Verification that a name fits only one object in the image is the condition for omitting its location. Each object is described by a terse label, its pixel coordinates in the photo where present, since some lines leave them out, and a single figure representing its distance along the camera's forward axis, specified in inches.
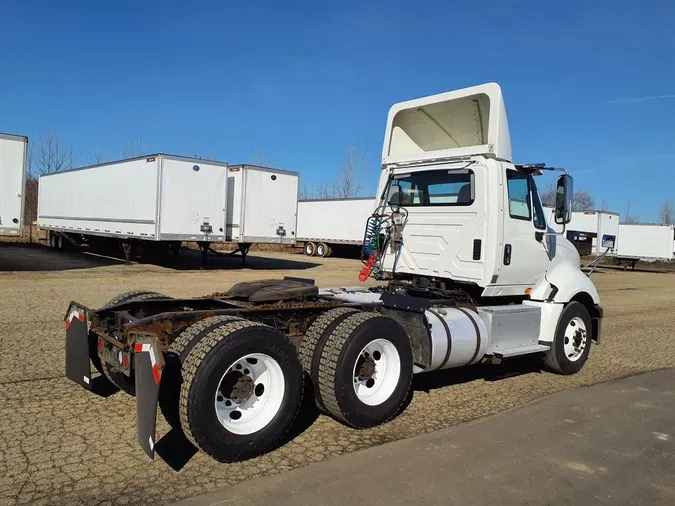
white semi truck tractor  158.7
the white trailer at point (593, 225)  1282.0
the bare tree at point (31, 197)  1766.7
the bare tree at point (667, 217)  3745.8
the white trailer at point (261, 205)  789.2
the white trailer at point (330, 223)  1263.5
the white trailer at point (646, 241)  1382.9
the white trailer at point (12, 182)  596.4
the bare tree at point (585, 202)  3000.5
